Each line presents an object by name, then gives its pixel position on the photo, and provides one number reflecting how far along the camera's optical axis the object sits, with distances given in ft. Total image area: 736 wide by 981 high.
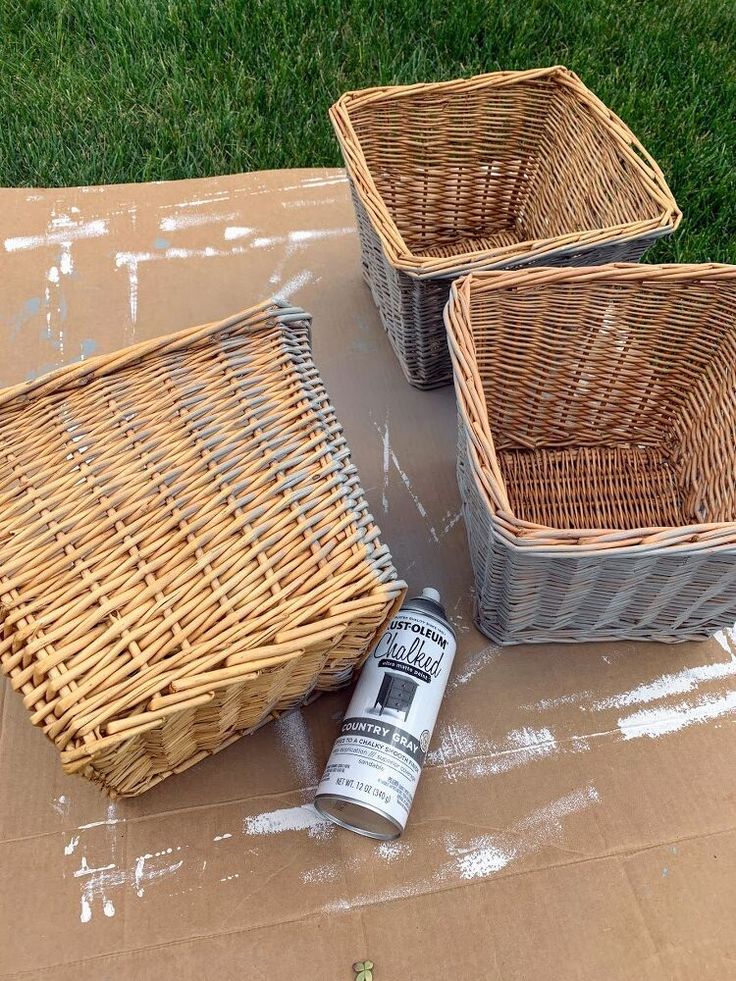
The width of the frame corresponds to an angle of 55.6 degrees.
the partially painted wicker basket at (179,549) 1.78
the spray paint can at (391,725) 2.16
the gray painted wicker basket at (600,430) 2.27
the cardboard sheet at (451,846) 2.24
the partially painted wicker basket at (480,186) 2.84
